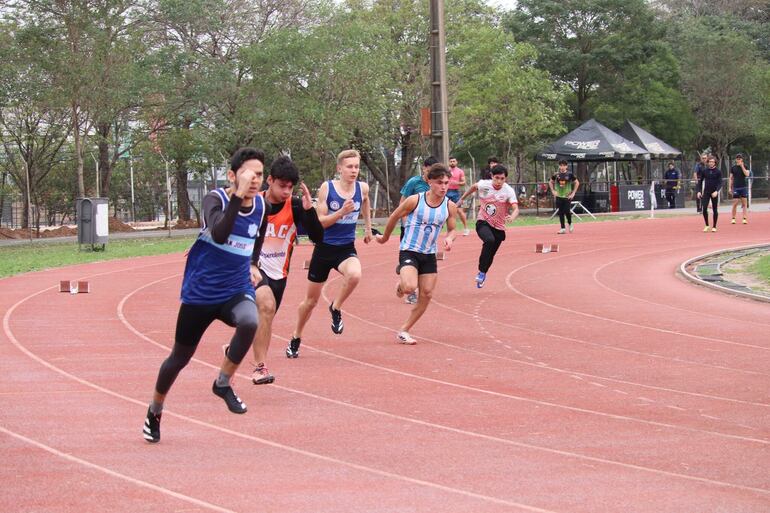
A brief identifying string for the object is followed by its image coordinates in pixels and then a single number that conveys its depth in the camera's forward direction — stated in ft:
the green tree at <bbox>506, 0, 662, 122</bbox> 166.81
